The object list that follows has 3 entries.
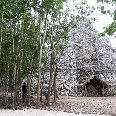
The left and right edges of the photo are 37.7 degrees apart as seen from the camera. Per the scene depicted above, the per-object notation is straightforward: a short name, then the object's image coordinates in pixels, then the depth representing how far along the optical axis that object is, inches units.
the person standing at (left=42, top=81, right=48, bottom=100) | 515.8
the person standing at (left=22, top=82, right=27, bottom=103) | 508.3
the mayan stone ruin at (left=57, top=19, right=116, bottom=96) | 731.5
